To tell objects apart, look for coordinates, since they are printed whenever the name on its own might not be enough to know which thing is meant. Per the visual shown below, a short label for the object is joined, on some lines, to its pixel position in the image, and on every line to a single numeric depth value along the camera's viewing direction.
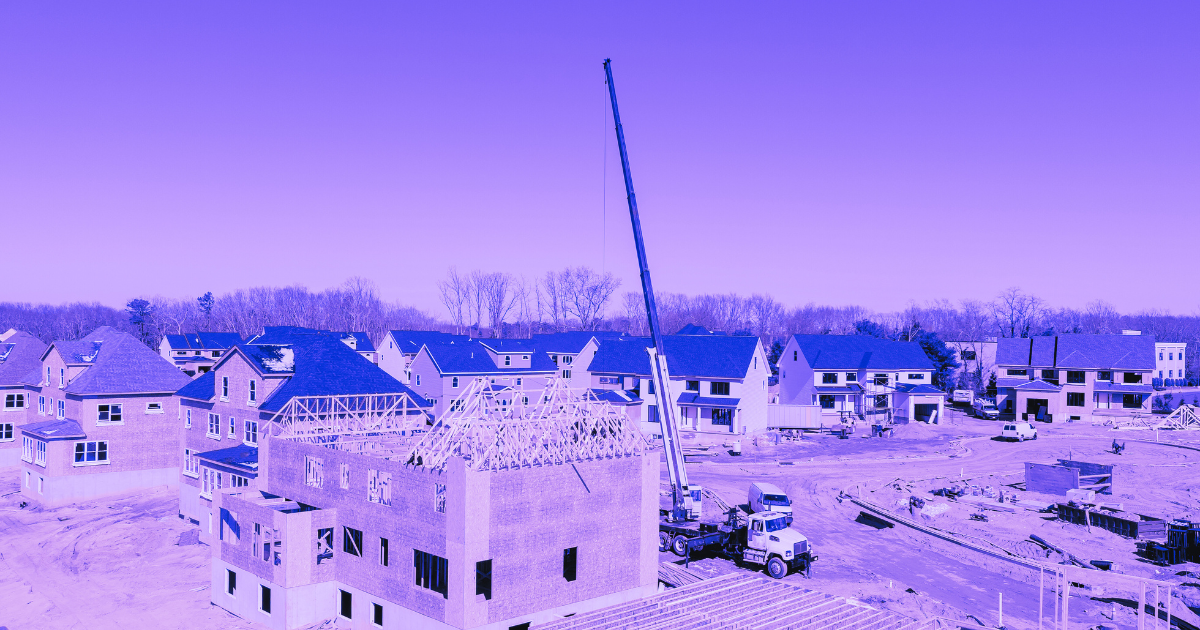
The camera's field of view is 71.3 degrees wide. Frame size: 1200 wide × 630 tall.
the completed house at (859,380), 80.50
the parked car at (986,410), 84.38
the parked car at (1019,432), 69.31
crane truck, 33.22
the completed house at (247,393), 40.88
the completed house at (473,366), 74.75
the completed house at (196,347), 107.69
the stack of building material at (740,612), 23.55
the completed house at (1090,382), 81.62
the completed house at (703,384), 72.00
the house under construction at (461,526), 25.03
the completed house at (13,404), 60.56
